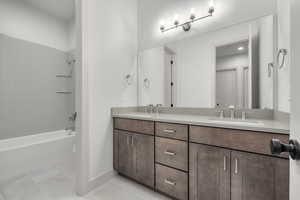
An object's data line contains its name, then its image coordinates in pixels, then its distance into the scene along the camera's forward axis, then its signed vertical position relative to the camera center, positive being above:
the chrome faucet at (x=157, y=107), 2.29 -0.11
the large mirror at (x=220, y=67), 1.46 +0.40
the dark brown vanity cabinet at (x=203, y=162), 1.01 -0.54
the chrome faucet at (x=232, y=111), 1.65 -0.13
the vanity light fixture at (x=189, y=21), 1.78 +1.08
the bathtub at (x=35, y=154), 1.88 -0.78
